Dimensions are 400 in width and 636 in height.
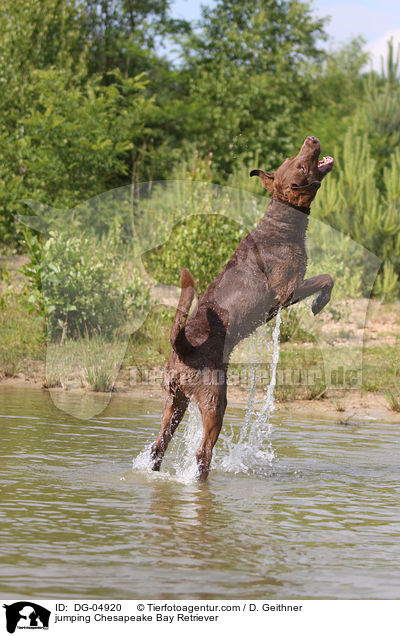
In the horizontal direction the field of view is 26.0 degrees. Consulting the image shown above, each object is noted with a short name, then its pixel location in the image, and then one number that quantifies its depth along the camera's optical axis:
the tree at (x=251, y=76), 25.98
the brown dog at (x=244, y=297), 6.77
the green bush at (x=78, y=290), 13.00
